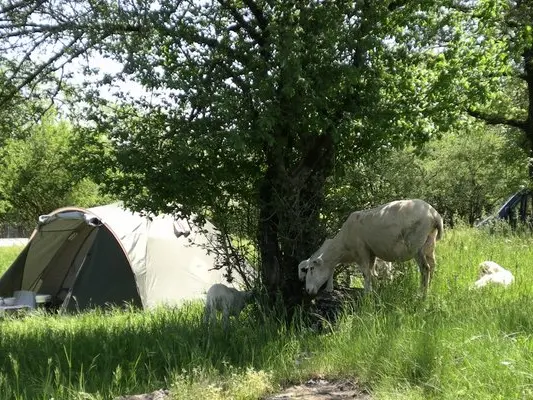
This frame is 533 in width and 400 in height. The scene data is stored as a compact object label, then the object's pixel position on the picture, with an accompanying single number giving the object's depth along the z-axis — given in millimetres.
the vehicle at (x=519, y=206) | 20547
